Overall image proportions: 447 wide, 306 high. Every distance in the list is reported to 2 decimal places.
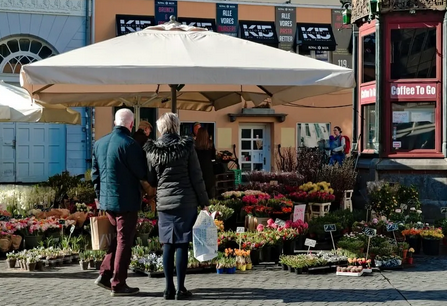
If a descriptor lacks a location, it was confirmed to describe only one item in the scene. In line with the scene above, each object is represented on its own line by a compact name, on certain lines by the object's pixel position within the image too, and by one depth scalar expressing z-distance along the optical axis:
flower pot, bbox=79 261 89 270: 8.75
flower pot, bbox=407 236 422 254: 10.34
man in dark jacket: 7.33
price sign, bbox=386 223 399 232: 9.47
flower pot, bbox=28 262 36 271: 8.67
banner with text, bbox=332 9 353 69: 25.47
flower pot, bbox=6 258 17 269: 8.80
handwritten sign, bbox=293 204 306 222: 10.21
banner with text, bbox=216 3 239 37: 24.81
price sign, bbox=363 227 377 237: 8.87
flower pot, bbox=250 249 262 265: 9.16
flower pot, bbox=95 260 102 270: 8.80
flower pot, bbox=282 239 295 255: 9.41
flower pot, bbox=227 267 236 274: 8.62
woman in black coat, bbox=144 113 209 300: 7.17
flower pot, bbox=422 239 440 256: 10.25
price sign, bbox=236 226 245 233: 9.47
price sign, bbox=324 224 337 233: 9.08
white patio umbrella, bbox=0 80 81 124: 10.95
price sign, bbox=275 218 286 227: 9.64
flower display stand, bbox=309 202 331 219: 11.62
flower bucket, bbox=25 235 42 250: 9.68
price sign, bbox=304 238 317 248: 8.82
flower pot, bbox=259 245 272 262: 9.23
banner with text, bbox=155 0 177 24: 24.38
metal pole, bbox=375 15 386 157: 13.85
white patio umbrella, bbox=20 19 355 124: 8.37
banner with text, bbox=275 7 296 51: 25.22
